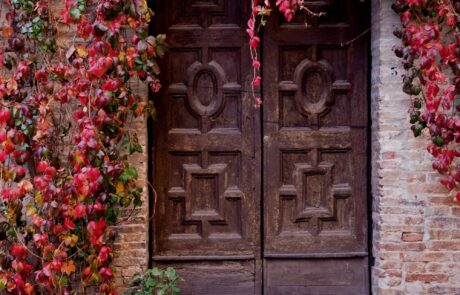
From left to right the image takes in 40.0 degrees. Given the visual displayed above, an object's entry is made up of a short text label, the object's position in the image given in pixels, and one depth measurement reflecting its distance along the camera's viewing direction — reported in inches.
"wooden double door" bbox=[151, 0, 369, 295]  189.9
